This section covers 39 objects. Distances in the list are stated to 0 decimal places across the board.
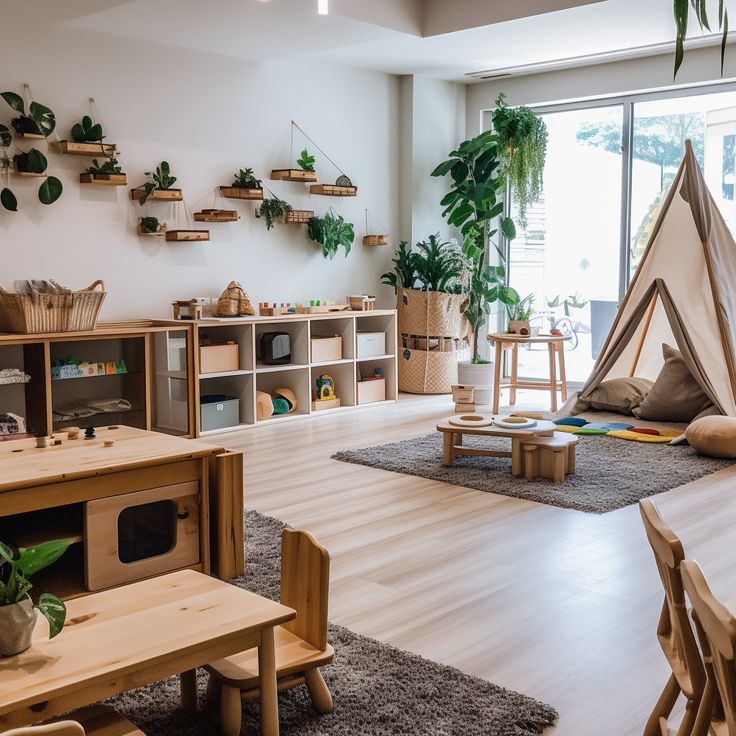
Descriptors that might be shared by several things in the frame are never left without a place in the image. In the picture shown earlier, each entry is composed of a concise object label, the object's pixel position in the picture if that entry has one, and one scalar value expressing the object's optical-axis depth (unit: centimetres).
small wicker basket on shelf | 514
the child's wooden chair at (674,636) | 168
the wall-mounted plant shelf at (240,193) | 663
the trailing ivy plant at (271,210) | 696
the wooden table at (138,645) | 174
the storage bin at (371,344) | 736
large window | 739
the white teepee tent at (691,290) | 596
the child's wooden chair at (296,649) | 216
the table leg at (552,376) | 700
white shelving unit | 643
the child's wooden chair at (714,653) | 133
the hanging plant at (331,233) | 728
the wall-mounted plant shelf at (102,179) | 584
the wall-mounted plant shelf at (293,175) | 695
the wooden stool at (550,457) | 479
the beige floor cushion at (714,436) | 524
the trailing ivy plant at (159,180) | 612
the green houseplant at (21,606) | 182
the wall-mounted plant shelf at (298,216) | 710
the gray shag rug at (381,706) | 223
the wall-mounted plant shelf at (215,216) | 643
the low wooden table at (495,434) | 488
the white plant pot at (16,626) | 182
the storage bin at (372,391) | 741
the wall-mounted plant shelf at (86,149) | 568
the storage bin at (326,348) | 697
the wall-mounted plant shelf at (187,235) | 627
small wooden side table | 695
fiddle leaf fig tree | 780
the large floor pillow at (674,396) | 615
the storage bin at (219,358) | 617
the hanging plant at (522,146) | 759
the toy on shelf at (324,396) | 713
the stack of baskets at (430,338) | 782
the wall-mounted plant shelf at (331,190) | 726
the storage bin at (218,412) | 625
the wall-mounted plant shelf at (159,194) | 614
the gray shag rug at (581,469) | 451
